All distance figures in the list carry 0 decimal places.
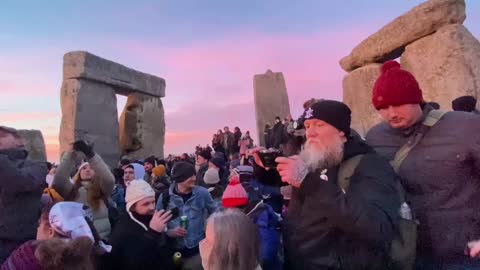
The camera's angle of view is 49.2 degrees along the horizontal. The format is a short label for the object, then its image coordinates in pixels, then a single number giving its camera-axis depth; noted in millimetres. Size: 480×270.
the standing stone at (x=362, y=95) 7508
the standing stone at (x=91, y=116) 11898
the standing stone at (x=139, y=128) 14367
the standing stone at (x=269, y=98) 15086
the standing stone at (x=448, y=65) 6188
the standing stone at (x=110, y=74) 11883
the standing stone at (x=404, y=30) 6402
